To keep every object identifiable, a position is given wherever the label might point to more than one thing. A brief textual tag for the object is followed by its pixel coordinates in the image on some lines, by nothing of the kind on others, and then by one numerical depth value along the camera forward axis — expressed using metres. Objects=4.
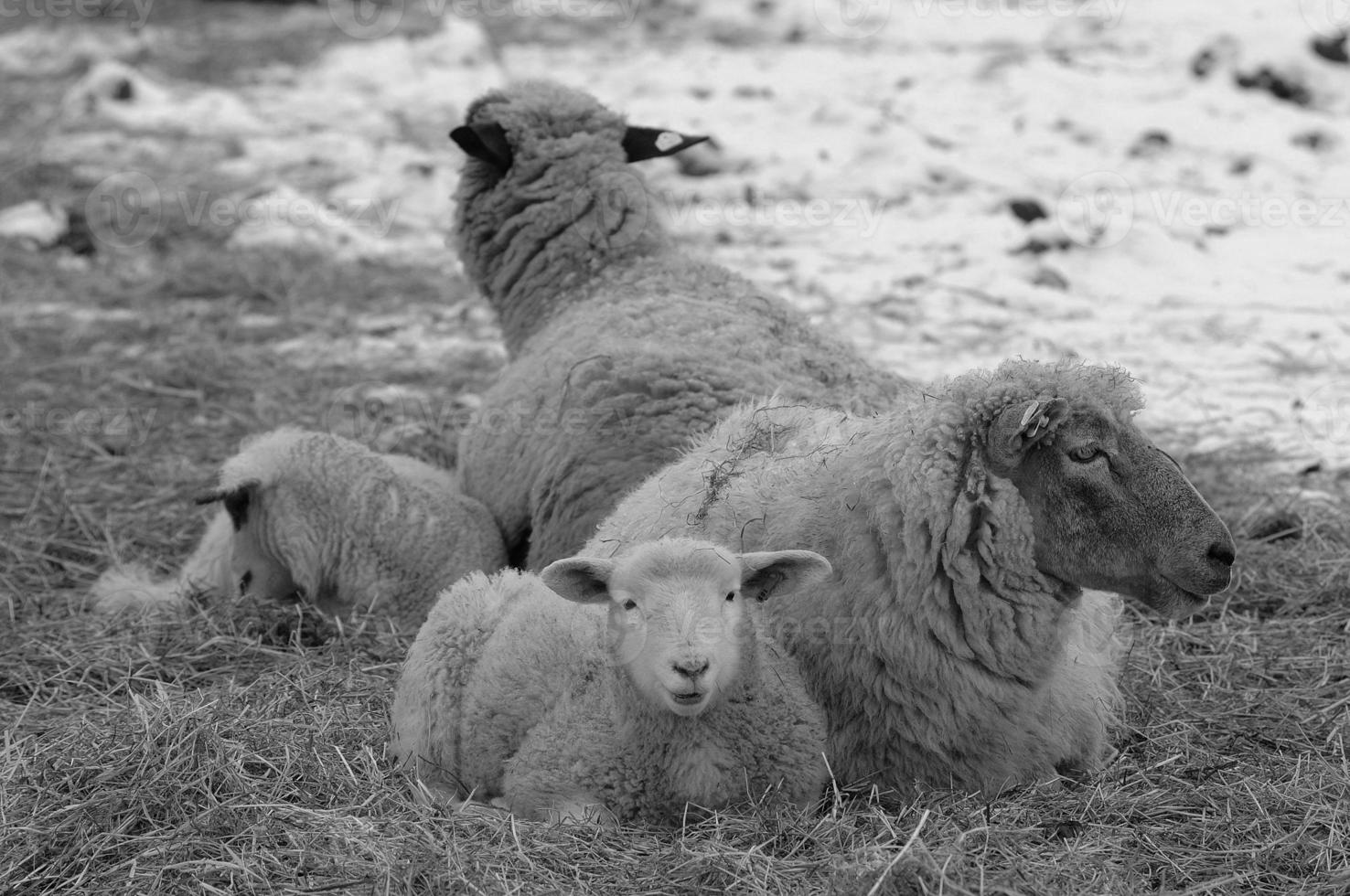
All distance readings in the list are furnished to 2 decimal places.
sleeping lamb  11.45
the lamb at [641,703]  7.59
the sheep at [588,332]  11.01
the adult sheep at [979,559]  7.94
